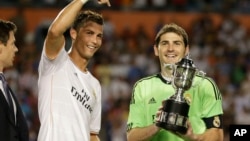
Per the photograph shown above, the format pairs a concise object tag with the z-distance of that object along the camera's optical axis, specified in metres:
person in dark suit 8.17
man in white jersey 8.60
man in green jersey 8.69
